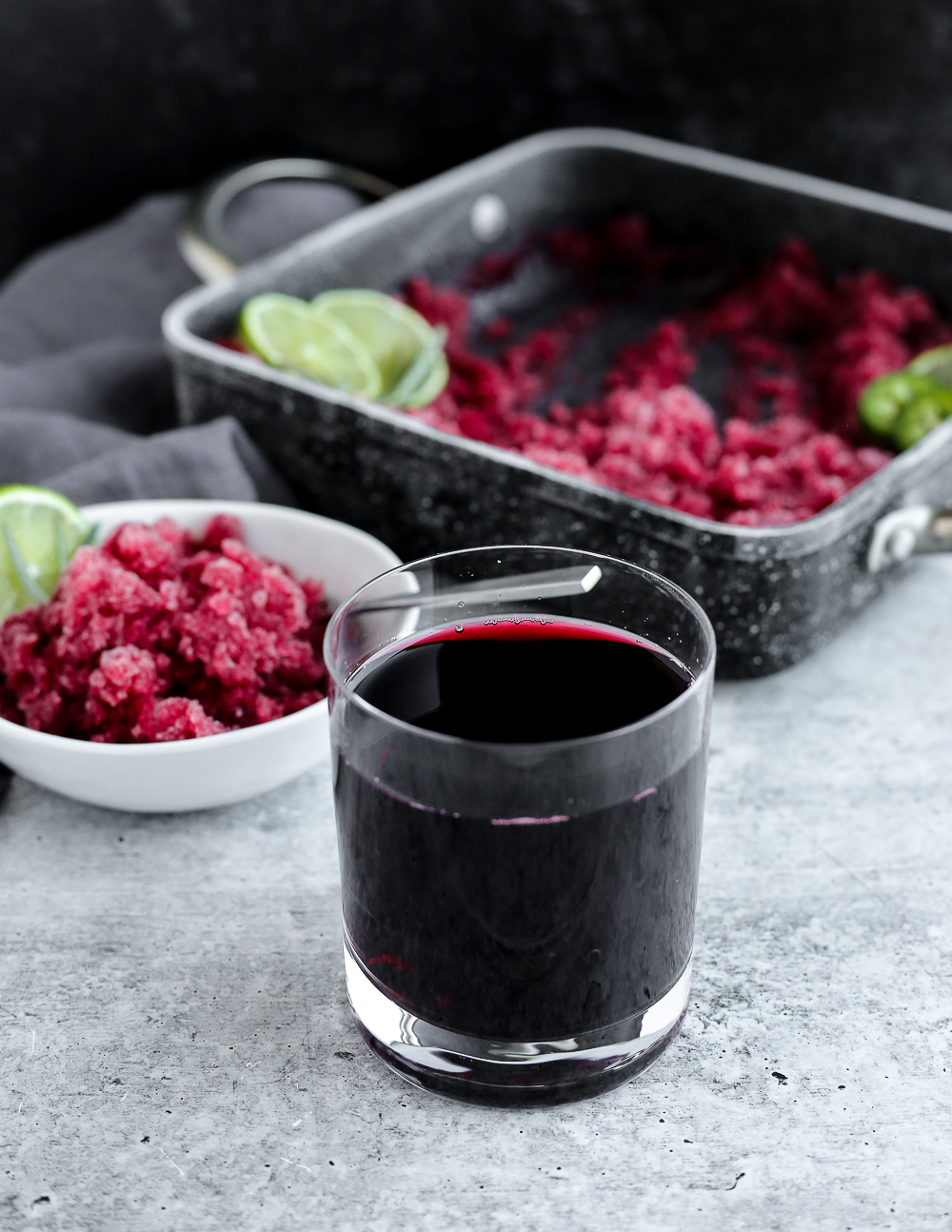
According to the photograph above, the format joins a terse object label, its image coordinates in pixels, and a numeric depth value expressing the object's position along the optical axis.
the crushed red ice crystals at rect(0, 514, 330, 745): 0.83
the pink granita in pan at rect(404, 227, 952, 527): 1.10
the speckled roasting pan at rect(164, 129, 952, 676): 0.95
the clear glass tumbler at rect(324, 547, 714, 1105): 0.59
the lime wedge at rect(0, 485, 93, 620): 0.92
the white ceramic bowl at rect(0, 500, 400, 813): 0.79
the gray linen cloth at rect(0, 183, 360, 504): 1.10
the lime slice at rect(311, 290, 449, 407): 1.32
